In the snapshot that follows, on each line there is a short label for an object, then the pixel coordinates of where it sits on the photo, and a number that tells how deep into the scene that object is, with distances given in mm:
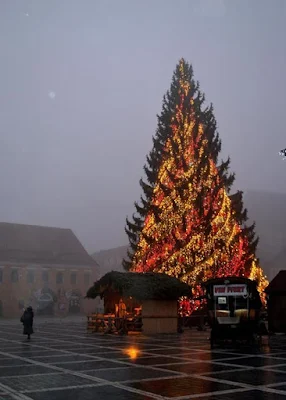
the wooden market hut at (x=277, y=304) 28078
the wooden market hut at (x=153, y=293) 28328
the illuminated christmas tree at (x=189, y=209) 35000
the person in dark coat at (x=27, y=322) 25547
